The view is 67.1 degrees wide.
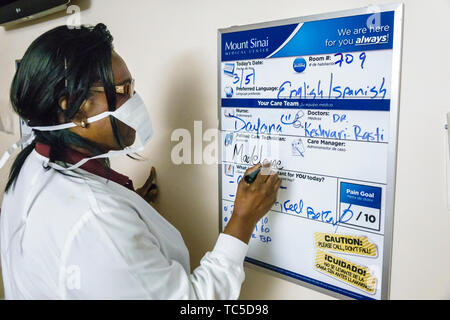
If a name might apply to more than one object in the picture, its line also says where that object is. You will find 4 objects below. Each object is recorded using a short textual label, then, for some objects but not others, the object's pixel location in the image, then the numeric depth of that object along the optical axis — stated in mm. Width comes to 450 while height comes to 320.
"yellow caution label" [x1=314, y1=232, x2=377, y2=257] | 841
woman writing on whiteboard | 650
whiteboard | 790
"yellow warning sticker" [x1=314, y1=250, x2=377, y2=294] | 849
